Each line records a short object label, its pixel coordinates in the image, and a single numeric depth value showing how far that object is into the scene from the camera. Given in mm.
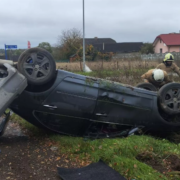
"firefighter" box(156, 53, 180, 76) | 6055
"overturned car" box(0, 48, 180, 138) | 3611
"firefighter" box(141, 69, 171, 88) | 5088
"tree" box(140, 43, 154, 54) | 34211
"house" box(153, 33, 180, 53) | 35924
